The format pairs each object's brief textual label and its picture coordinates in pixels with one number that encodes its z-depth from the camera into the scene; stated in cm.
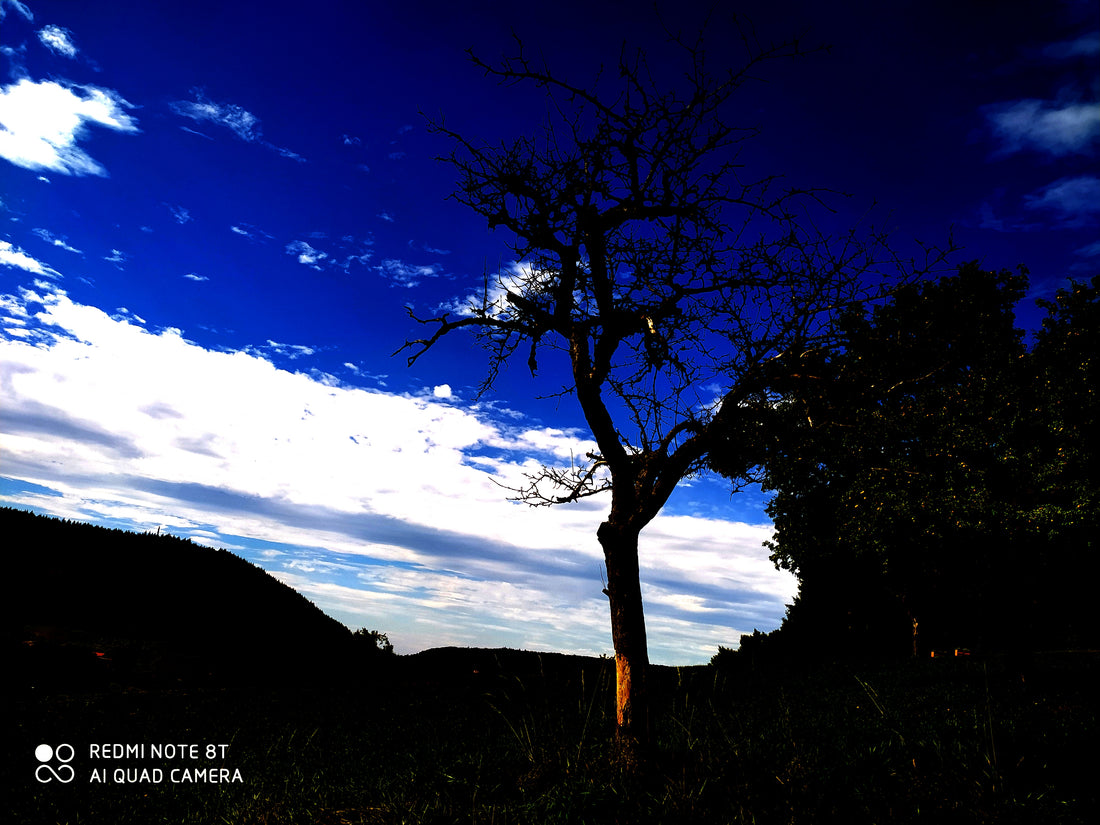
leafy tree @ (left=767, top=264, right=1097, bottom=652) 1398
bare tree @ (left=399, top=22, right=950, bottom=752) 774
